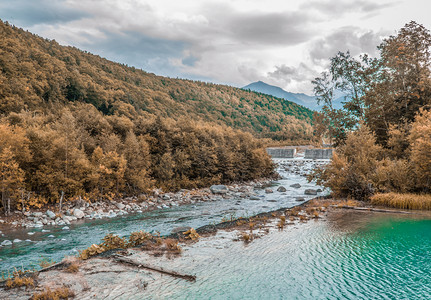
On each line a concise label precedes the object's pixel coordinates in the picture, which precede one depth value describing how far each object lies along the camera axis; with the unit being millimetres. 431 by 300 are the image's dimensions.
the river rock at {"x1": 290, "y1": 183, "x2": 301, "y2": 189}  32194
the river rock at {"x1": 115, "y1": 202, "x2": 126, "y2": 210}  20967
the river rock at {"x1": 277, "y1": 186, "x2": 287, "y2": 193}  29766
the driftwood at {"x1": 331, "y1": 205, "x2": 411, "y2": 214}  16497
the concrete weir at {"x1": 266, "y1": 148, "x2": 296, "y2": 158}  74375
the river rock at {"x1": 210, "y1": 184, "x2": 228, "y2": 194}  29094
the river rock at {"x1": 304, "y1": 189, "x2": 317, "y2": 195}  27059
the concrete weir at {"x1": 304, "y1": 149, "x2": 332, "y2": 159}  67181
